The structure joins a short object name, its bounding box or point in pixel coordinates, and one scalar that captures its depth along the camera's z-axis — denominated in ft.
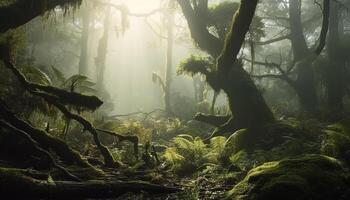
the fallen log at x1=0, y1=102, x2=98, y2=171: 27.55
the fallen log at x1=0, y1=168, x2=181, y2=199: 18.99
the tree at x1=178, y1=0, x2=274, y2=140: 33.73
